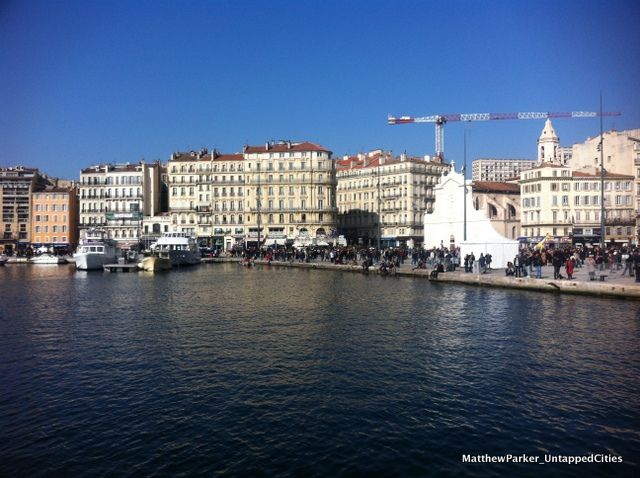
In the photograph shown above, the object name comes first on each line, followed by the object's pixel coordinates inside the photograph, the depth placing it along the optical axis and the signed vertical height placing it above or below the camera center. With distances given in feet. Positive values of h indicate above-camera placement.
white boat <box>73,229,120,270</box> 193.47 -3.78
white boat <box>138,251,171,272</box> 185.98 -7.10
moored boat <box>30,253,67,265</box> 237.04 -6.82
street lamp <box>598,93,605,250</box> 122.11 +3.41
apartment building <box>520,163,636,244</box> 239.71 +17.97
